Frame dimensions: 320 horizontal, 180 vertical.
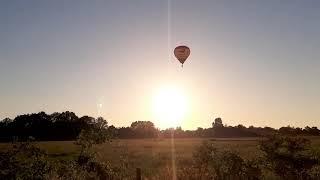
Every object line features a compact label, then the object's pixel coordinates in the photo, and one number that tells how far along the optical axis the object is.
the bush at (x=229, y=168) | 8.59
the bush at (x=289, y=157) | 8.50
